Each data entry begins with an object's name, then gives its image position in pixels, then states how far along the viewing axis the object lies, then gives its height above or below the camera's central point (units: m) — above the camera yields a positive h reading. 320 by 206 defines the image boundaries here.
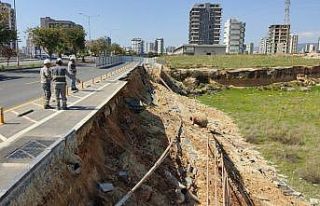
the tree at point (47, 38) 38.47 +4.41
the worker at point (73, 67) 11.82 -0.03
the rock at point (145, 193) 6.09 -3.09
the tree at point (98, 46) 59.40 +5.08
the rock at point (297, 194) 8.77 -4.30
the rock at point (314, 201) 8.38 -4.37
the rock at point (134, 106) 11.67 -1.79
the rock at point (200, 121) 13.48 -2.77
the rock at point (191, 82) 30.02 -1.54
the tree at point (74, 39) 44.98 +5.17
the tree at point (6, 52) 29.25 +1.55
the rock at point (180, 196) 6.67 -3.44
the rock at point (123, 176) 6.27 -2.74
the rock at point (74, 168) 4.92 -2.02
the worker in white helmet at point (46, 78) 7.73 -0.37
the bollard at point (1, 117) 6.79 -1.43
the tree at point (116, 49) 72.51 +5.66
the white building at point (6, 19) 26.04 +4.89
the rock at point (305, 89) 31.12 -2.11
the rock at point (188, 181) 7.40 -3.38
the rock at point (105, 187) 5.36 -2.60
